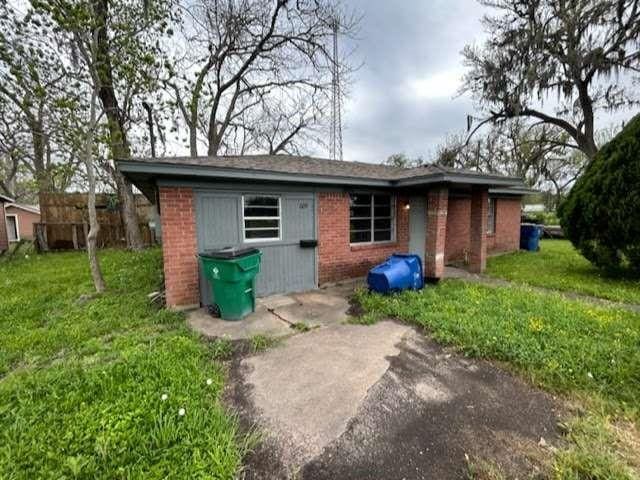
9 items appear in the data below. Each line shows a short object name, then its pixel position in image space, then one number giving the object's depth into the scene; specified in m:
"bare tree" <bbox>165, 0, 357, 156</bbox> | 11.30
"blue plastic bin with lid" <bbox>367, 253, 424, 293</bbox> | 5.42
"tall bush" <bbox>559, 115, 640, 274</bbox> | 6.05
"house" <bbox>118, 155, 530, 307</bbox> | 4.86
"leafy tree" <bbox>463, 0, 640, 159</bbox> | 11.00
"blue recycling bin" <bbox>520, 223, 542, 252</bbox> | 11.44
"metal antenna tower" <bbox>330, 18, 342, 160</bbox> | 11.18
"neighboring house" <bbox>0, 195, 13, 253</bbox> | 12.91
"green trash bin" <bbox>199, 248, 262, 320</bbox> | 4.41
